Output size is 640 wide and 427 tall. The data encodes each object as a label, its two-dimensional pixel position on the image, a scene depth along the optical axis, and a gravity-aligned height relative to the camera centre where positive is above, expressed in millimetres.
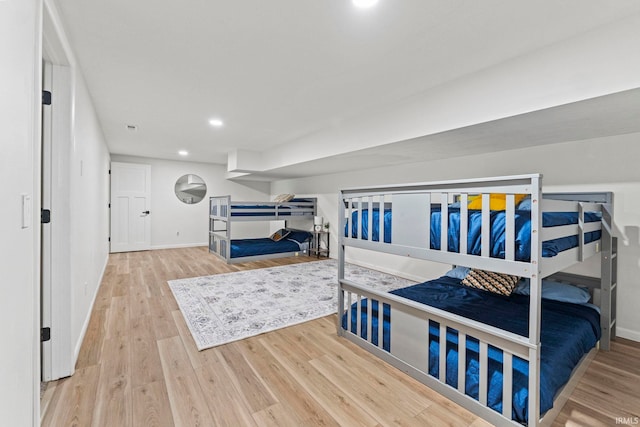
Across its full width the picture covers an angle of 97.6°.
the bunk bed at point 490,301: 1439 -667
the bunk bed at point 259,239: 5336 -401
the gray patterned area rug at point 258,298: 2568 -1028
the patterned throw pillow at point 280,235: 6249 -531
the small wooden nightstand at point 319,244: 5953 -706
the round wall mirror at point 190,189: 6898 +545
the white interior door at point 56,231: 1752 -140
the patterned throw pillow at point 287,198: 6230 +301
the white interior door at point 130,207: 6035 +60
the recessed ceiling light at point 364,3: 1543 +1164
